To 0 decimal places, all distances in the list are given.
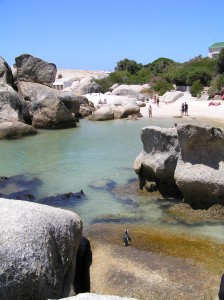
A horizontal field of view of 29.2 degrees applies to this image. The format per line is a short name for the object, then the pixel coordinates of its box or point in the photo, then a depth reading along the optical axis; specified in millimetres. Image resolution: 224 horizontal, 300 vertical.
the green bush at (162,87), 64412
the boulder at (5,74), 35988
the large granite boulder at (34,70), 38719
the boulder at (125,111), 40562
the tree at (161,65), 91875
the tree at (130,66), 96688
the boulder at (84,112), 41469
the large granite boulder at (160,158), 14188
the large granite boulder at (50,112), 32375
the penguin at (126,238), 10281
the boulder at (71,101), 36116
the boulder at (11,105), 30094
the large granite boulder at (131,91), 61319
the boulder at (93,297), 5133
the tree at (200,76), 66562
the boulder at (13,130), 28188
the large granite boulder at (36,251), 6238
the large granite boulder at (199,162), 12781
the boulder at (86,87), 68438
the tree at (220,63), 67000
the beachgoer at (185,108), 41050
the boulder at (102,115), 38906
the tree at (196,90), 56469
